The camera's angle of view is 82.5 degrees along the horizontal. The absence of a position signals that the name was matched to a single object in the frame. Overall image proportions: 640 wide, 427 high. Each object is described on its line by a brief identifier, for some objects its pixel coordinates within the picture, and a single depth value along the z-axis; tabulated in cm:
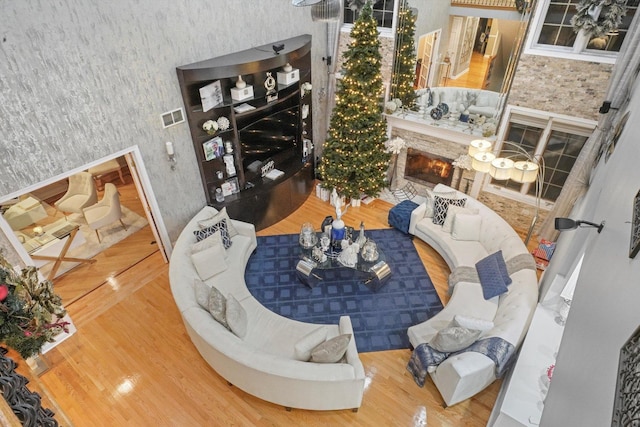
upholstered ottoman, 656
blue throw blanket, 394
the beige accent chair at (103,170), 820
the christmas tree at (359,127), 615
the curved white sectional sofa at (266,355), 378
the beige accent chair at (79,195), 688
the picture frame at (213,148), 584
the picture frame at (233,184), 642
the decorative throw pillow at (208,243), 520
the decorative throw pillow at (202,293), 443
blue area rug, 506
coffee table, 542
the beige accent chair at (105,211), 641
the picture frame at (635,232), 133
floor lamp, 526
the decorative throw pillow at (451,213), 594
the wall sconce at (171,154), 532
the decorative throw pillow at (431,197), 627
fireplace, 724
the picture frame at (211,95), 536
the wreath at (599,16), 474
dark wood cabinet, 546
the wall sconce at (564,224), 327
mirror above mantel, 647
